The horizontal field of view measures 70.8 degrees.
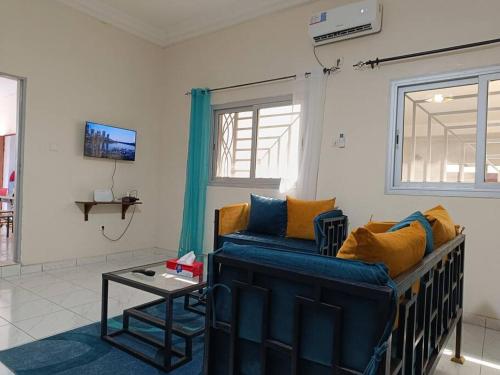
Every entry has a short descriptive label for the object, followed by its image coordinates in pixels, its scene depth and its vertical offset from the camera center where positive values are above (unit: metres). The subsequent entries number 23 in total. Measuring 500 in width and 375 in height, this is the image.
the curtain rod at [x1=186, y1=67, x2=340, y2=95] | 3.61 +1.18
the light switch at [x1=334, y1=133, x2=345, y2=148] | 3.52 +0.46
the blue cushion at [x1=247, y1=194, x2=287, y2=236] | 3.50 -0.34
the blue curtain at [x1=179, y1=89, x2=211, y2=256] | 4.48 +0.14
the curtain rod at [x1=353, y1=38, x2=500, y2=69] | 2.82 +1.20
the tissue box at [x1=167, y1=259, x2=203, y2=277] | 2.35 -0.60
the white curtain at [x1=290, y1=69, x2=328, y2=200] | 3.62 +0.54
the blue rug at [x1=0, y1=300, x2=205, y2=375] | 1.87 -1.03
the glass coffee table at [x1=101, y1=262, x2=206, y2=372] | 1.95 -0.93
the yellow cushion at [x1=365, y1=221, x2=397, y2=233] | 2.10 -0.23
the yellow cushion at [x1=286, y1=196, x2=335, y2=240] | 3.31 -0.29
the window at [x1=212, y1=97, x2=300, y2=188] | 3.89 +0.48
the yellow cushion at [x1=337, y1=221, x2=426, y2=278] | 1.14 -0.20
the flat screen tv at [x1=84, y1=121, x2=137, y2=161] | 4.17 +0.43
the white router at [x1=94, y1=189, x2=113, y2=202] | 4.24 -0.23
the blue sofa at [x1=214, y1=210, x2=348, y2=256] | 2.91 -0.51
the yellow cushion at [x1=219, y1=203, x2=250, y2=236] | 3.58 -0.38
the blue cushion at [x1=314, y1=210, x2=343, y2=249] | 2.88 -0.38
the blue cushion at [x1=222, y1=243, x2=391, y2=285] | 1.01 -0.25
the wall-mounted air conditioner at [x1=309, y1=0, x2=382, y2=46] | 3.24 +1.58
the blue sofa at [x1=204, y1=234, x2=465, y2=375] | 0.99 -0.41
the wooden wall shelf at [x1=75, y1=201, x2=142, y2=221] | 4.14 -0.34
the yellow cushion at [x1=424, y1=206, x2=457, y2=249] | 1.72 -0.19
